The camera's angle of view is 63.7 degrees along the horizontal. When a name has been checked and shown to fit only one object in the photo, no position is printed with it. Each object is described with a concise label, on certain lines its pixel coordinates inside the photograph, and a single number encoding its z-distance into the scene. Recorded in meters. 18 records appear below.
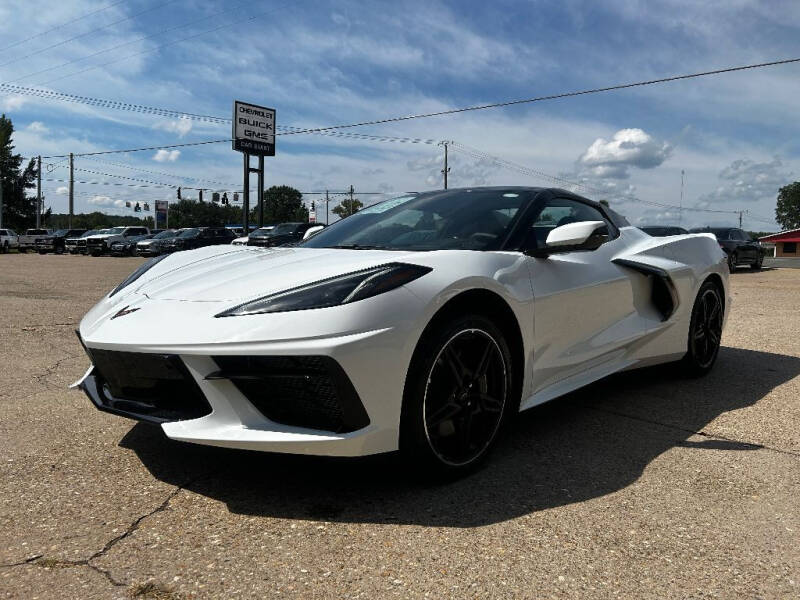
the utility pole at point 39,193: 57.99
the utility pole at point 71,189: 54.88
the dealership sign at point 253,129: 33.06
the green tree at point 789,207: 114.43
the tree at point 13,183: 61.47
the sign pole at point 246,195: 31.73
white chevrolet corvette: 2.20
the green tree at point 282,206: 117.94
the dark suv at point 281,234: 24.73
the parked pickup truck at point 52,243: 40.22
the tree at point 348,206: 90.28
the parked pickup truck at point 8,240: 40.41
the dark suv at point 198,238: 30.09
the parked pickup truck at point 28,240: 41.72
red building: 65.12
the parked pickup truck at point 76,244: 37.34
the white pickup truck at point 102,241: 36.44
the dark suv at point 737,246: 20.75
